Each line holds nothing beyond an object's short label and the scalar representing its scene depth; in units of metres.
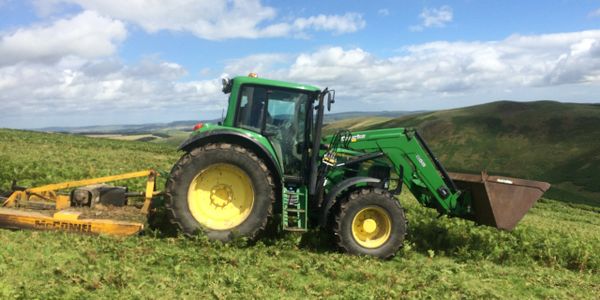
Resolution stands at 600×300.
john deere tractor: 6.59
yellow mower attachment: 6.52
